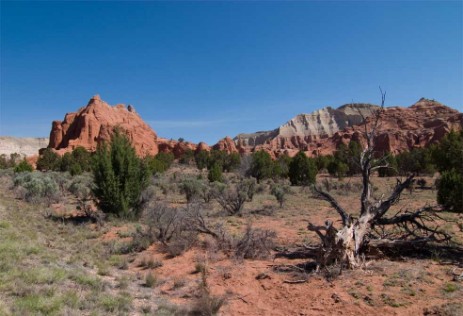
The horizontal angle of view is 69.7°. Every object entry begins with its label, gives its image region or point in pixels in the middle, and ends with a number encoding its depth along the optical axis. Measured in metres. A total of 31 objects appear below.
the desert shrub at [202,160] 66.93
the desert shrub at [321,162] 58.75
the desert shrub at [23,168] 39.31
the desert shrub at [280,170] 44.16
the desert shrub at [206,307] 6.41
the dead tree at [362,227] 8.05
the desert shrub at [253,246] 9.80
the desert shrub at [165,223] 11.57
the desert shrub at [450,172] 15.30
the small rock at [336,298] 6.61
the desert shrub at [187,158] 82.38
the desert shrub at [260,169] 43.66
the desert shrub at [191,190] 23.62
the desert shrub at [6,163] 60.11
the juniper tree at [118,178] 15.97
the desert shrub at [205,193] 23.15
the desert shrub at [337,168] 45.38
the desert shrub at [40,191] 20.08
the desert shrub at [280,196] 21.30
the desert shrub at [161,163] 47.83
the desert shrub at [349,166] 49.46
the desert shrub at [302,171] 36.66
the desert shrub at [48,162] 57.25
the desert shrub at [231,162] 64.06
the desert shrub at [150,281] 8.02
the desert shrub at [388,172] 47.47
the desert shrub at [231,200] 18.66
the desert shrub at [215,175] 34.06
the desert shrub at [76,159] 53.14
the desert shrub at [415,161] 43.25
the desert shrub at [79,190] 22.83
